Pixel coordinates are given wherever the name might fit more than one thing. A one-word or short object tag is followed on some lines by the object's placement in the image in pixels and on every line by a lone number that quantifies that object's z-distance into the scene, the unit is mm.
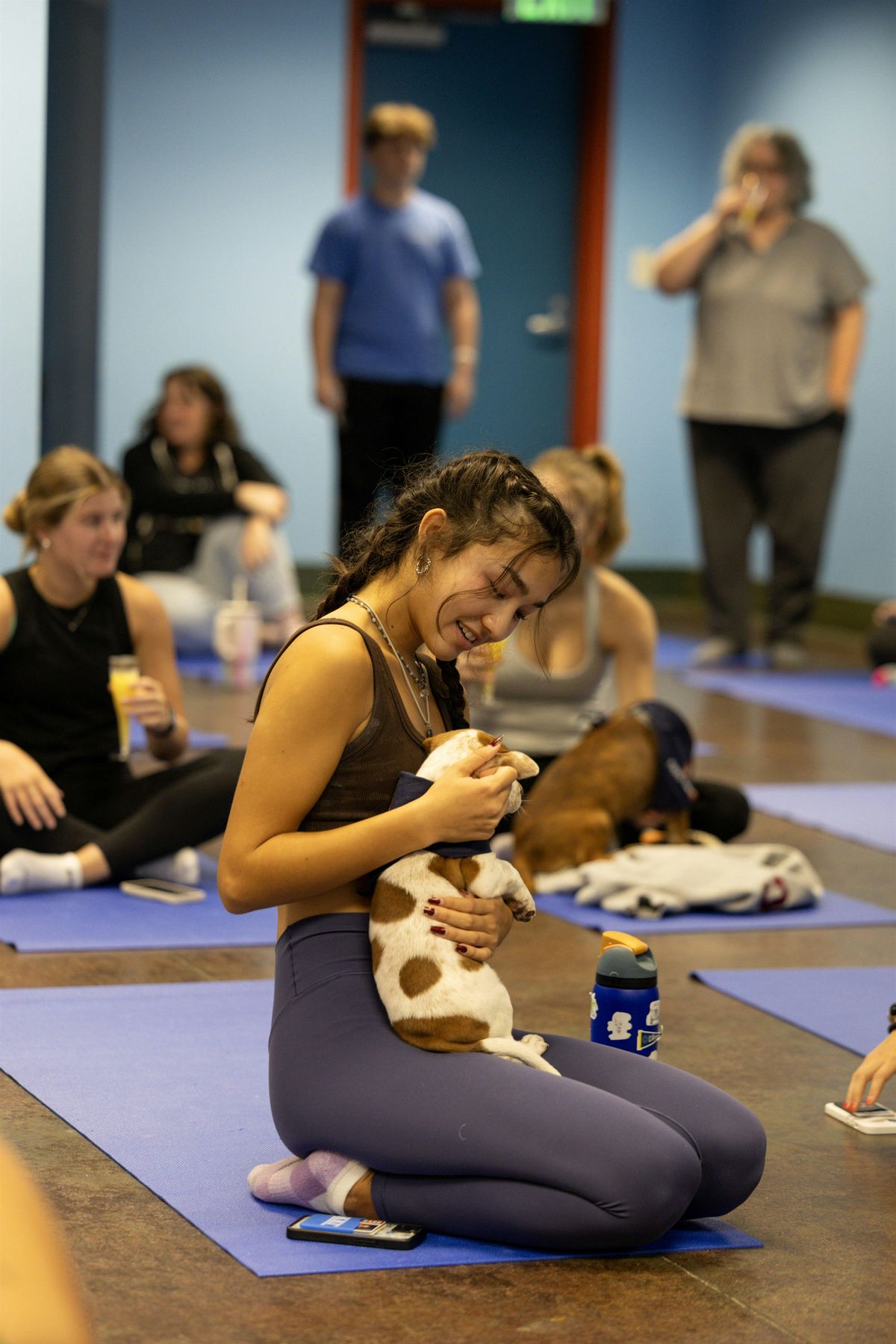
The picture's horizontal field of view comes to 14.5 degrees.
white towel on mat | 6903
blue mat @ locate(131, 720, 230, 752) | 9619
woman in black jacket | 12785
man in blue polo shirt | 13848
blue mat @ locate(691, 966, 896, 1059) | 5540
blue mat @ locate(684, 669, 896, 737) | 11947
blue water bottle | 4428
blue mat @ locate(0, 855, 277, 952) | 6138
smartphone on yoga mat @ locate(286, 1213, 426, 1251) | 3771
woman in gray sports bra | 7515
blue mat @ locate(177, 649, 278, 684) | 12389
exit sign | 16358
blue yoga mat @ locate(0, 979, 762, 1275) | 3803
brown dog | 7085
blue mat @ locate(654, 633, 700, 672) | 13897
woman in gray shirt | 13554
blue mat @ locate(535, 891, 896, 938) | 6728
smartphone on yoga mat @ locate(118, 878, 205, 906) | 6746
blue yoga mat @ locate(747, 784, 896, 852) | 8542
